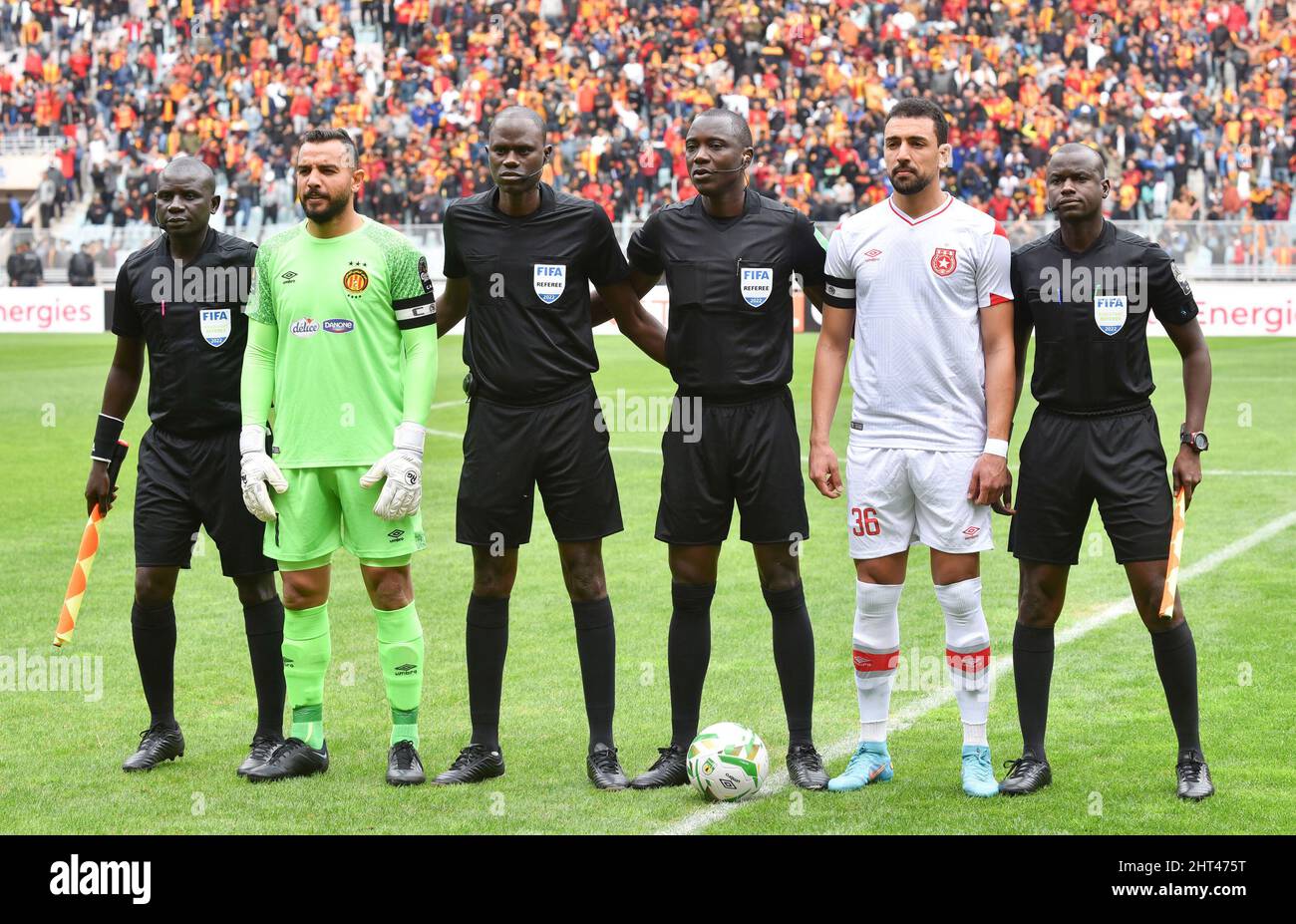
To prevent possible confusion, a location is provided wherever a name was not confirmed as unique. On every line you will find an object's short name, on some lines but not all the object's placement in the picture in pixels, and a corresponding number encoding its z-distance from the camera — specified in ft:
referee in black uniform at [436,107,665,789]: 39.81
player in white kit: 38.04
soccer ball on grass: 37.76
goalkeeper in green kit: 39.14
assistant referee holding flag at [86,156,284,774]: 41.42
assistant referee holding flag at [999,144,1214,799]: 37.88
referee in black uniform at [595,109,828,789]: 39.60
